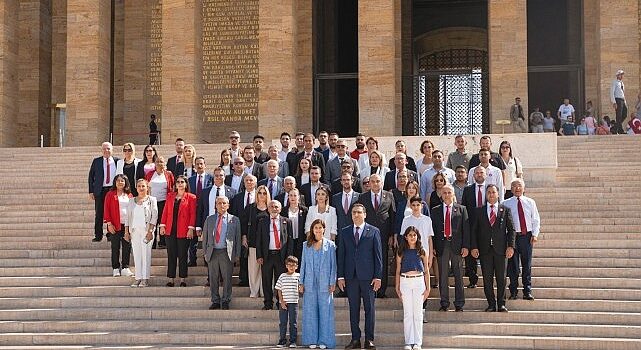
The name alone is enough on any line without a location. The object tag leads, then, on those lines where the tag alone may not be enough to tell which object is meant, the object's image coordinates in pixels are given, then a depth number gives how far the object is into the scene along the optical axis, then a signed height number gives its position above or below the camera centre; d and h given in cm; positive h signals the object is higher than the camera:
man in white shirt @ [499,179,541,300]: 1101 -51
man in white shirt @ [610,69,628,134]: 2122 +203
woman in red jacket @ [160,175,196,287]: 1185 -42
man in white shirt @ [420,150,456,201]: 1170 +20
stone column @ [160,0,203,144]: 2477 +310
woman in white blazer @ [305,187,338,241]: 1084 -30
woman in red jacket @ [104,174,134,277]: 1224 -36
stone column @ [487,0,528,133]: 2333 +331
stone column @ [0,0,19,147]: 2578 +333
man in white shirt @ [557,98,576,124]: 2248 +184
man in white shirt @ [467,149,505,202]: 1167 +22
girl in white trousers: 992 -100
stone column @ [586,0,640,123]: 2314 +347
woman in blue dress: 1012 -105
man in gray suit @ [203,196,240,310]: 1116 -63
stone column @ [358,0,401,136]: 2370 +308
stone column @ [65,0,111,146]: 2516 +312
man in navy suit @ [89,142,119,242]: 1340 +18
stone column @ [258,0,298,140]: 2458 +310
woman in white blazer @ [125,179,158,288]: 1186 -42
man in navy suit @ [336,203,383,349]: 1005 -83
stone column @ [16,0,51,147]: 2941 +365
